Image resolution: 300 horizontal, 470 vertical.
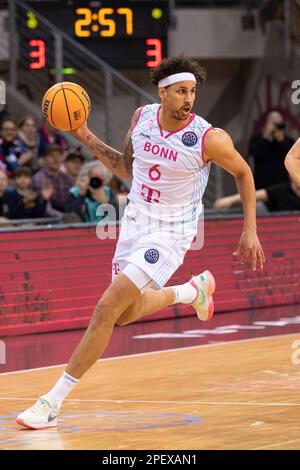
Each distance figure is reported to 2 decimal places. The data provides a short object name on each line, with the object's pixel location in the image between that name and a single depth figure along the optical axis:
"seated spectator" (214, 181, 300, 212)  18.83
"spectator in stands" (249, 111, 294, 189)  20.08
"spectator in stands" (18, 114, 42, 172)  19.42
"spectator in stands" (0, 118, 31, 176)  18.84
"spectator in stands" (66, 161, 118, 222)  16.70
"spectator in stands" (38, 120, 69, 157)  20.00
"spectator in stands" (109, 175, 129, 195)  19.03
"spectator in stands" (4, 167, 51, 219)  16.97
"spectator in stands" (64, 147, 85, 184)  19.00
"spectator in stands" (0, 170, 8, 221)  16.73
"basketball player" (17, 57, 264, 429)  9.14
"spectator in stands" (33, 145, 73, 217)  18.16
